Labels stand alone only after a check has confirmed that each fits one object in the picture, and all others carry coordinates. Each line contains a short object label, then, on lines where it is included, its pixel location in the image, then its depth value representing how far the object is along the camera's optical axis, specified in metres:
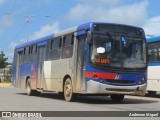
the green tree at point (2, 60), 104.12
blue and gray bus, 17.83
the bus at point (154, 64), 23.20
